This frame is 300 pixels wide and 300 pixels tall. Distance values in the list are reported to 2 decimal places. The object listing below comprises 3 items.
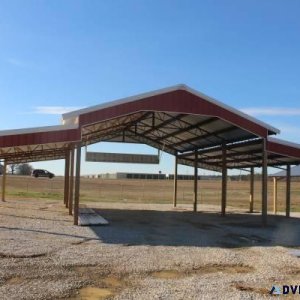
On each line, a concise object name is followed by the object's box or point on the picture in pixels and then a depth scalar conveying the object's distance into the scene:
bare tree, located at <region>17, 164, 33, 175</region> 116.46
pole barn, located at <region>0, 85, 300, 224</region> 13.76
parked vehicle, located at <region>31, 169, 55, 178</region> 69.58
